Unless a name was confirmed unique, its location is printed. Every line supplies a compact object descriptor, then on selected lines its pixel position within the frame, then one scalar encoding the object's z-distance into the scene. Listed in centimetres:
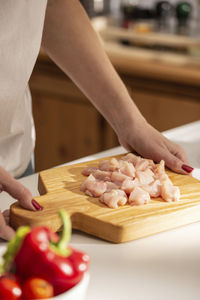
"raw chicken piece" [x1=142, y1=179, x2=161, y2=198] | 118
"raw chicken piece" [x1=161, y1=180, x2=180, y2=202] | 117
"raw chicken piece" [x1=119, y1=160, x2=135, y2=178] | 123
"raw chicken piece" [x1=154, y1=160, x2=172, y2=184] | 124
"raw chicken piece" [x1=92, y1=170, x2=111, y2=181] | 123
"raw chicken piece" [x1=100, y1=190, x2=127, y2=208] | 113
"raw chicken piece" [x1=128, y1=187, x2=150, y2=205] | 115
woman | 136
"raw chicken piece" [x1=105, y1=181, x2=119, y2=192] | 119
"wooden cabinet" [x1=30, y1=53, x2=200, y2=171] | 282
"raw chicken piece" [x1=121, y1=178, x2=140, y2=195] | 117
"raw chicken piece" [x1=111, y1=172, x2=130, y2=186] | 121
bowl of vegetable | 75
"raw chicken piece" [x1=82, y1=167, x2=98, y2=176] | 128
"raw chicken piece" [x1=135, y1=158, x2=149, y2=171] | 126
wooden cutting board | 109
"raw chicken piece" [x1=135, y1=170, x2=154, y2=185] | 121
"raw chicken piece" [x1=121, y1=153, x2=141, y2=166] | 130
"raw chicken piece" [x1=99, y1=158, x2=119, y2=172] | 126
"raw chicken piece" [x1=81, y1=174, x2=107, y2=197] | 117
